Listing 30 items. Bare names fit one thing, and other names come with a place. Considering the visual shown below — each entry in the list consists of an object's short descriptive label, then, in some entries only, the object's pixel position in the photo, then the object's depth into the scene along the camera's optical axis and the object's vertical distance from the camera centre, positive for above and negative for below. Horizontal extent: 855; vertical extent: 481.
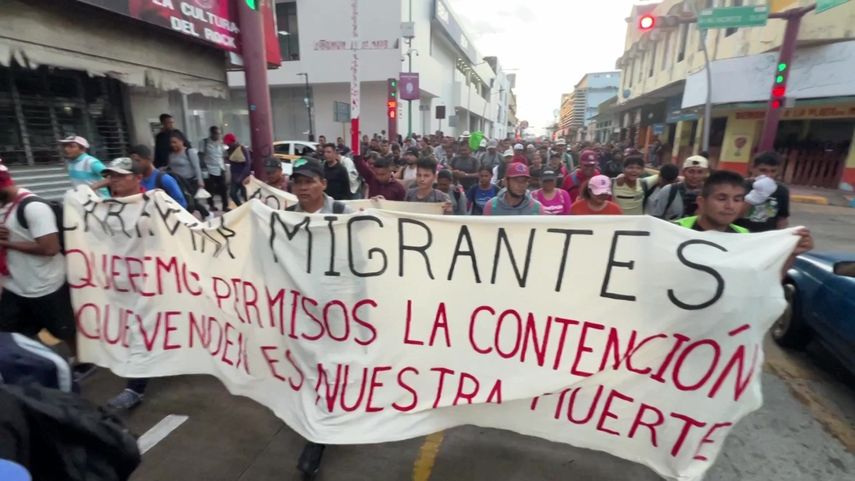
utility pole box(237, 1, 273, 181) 6.80 +0.57
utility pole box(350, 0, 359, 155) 12.23 +0.59
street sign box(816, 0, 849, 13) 10.15 +2.75
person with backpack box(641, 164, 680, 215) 5.16 -0.61
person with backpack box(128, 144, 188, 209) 4.34 -0.55
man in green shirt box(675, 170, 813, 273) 2.54 -0.40
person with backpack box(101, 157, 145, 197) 3.42 -0.44
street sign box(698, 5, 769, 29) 10.55 +2.51
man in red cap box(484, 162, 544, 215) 4.00 -0.65
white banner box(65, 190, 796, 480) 2.21 -1.07
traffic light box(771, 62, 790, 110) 12.06 +1.13
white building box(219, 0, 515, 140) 23.56 +3.17
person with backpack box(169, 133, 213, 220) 7.01 -0.66
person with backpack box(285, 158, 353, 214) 2.96 -0.44
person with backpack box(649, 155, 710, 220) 4.48 -0.64
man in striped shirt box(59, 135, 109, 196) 4.78 -0.50
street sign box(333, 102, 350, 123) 15.50 +0.32
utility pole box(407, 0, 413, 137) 22.47 +3.24
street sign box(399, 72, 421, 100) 20.47 +1.65
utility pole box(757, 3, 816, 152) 11.72 +1.90
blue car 3.34 -1.41
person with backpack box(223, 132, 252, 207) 8.88 -0.90
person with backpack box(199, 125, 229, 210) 8.76 -0.80
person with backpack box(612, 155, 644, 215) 5.08 -0.69
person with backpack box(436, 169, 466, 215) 5.24 -0.74
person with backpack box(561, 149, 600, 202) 6.13 -0.66
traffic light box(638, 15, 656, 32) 10.70 +2.39
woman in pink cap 3.85 -0.62
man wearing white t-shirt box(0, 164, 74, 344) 2.88 -1.00
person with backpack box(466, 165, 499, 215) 5.80 -0.86
